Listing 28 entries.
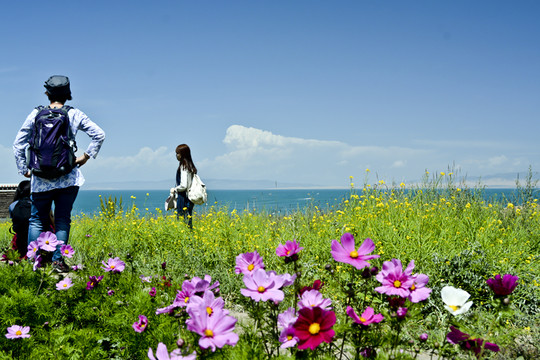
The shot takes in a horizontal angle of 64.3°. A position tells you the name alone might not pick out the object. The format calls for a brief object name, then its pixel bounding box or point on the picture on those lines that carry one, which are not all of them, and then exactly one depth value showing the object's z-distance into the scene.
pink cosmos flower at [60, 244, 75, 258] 3.56
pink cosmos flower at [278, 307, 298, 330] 1.71
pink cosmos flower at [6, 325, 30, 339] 2.64
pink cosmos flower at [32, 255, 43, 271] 3.29
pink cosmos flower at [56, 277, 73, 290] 3.22
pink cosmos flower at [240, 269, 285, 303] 1.73
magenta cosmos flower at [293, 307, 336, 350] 1.54
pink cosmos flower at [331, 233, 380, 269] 1.80
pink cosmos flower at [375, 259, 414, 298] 1.73
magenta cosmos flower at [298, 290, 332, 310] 1.72
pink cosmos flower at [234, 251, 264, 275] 1.91
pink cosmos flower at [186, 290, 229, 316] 1.62
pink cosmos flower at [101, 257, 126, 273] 3.14
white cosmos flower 1.62
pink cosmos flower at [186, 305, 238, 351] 1.46
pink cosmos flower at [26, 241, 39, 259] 3.36
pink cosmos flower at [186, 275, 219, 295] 1.84
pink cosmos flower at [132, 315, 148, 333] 2.41
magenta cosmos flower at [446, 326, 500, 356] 1.62
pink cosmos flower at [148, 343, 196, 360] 1.49
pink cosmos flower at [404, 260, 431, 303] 1.70
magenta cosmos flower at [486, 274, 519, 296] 1.60
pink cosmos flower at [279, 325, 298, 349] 1.60
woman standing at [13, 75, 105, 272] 5.14
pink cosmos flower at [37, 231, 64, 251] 3.34
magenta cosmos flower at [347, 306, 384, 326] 1.65
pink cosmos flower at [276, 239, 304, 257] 1.87
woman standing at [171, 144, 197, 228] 8.59
